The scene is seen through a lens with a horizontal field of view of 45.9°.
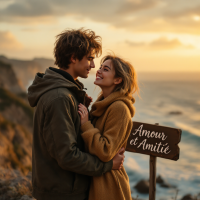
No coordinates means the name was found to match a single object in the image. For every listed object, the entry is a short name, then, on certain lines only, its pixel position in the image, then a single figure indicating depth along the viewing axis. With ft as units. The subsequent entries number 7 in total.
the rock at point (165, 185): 40.73
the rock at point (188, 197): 32.84
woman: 7.08
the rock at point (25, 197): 13.41
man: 6.55
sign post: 10.92
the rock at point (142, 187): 35.78
